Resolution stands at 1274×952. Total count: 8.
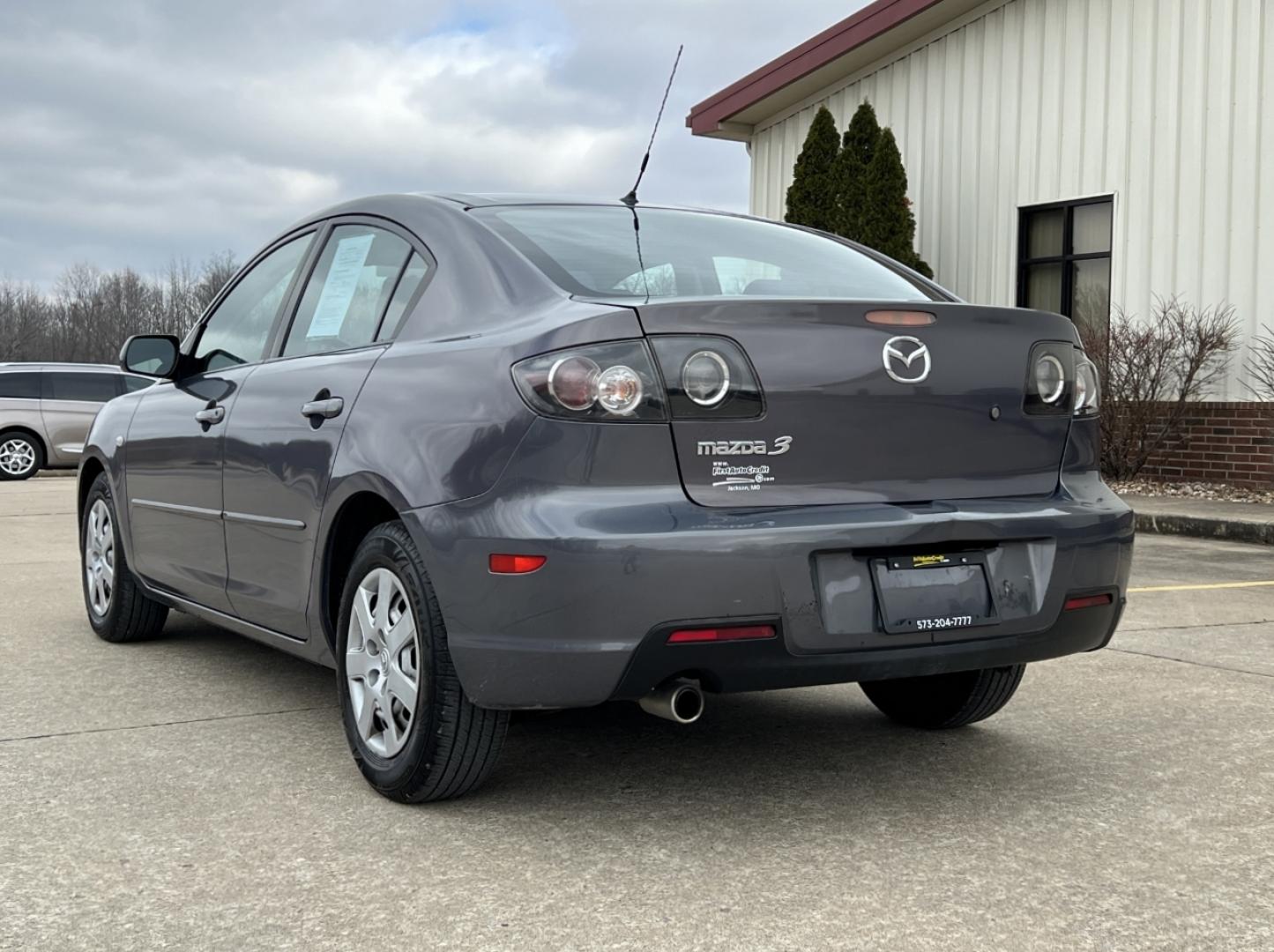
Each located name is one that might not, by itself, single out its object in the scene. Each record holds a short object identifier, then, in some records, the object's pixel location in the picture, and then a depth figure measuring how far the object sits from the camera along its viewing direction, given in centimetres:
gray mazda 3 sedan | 305
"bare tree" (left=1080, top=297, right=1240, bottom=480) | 1284
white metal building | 1287
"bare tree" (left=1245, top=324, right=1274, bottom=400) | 1237
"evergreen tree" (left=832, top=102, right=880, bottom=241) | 1653
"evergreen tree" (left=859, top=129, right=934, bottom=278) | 1612
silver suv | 1984
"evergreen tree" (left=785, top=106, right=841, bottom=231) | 1678
